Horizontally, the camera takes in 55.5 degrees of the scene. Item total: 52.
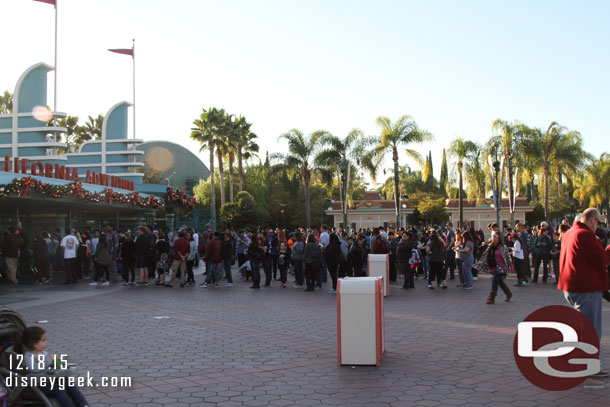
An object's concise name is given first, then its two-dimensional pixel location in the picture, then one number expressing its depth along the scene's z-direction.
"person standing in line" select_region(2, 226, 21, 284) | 18.58
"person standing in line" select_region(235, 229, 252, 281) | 20.20
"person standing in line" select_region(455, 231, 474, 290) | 15.84
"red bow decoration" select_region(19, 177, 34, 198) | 18.70
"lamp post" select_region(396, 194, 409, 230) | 54.09
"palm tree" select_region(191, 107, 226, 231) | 43.78
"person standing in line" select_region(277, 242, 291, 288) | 17.95
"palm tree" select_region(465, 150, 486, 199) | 39.91
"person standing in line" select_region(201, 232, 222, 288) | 17.52
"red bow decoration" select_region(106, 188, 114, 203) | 24.12
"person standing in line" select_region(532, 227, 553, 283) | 17.55
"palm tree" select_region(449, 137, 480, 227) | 39.38
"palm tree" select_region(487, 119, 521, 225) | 39.03
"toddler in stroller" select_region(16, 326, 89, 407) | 5.00
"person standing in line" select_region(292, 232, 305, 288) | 17.03
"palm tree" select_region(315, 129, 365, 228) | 40.66
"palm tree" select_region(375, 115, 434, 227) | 36.03
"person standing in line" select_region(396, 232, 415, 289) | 16.45
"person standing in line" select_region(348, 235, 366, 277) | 17.59
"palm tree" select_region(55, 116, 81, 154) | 57.53
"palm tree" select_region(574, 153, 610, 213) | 58.19
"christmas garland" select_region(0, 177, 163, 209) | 18.53
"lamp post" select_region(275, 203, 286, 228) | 67.53
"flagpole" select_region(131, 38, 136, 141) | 38.91
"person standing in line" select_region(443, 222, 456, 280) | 19.02
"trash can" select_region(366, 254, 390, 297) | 15.00
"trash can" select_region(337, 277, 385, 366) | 7.08
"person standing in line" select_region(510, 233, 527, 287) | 16.62
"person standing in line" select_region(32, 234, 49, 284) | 19.03
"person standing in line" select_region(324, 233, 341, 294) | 15.84
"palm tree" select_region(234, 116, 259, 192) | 47.74
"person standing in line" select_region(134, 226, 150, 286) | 17.89
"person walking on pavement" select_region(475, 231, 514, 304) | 12.69
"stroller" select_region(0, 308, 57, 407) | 4.79
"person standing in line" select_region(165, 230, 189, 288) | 17.20
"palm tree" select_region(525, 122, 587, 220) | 42.59
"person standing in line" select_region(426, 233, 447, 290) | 16.17
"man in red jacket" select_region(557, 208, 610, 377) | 6.24
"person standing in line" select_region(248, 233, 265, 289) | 17.28
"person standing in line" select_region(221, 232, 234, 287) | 18.23
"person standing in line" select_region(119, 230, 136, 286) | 18.27
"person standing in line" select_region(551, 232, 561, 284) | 17.00
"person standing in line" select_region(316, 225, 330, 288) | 18.11
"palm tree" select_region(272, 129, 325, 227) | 41.88
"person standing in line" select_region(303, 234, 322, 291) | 15.91
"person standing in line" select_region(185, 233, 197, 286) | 18.14
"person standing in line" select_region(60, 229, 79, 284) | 18.53
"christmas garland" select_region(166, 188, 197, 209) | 31.09
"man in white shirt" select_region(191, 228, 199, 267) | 19.83
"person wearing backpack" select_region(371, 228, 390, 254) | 17.50
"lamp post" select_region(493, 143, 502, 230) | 31.77
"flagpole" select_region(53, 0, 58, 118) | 30.12
